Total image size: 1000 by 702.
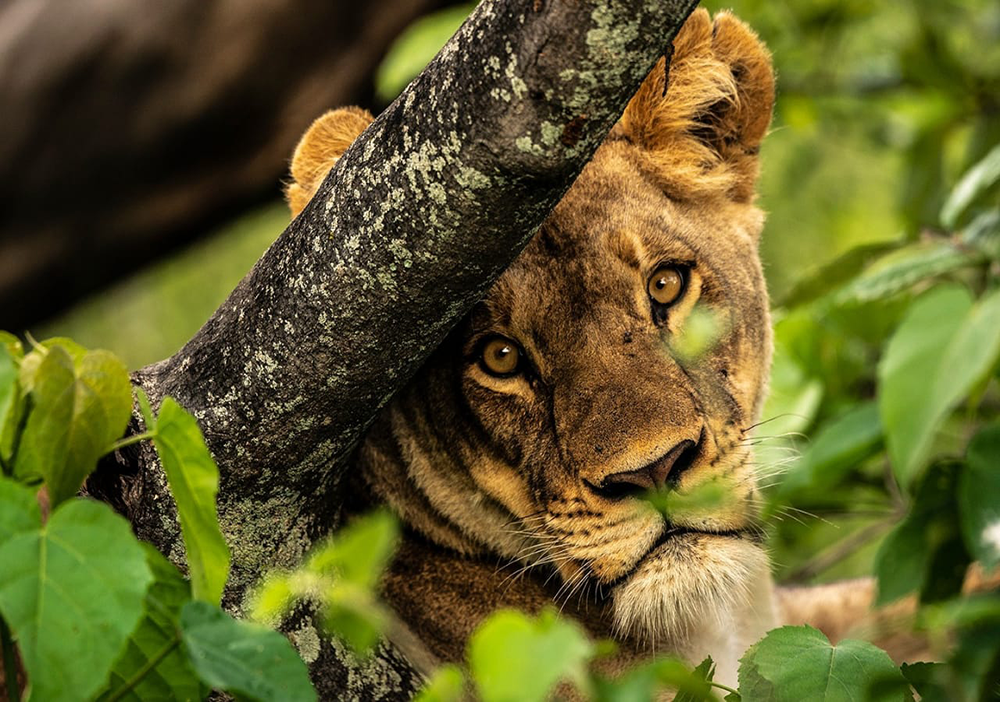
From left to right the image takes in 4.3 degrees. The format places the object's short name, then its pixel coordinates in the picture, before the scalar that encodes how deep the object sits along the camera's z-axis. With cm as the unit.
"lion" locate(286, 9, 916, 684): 809
